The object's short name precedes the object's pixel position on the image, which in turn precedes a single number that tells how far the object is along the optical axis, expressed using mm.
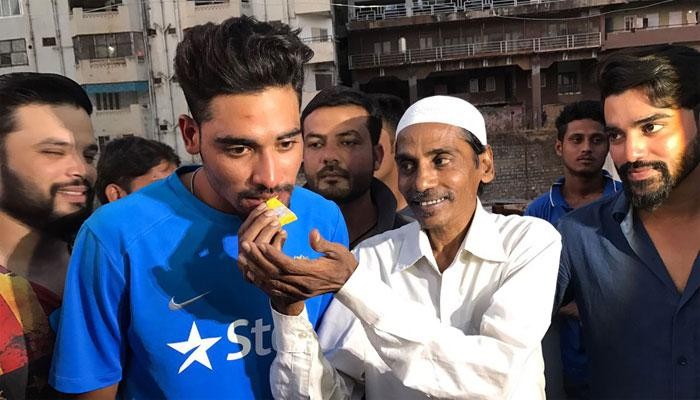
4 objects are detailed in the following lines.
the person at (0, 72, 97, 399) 1885
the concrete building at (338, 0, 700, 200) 27938
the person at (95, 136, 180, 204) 3297
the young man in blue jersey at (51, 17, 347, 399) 1620
